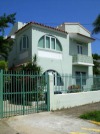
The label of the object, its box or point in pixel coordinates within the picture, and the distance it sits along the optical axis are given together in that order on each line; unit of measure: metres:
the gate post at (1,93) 5.74
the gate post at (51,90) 6.91
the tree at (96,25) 15.20
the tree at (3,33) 10.59
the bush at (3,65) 9.91
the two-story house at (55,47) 11.18
